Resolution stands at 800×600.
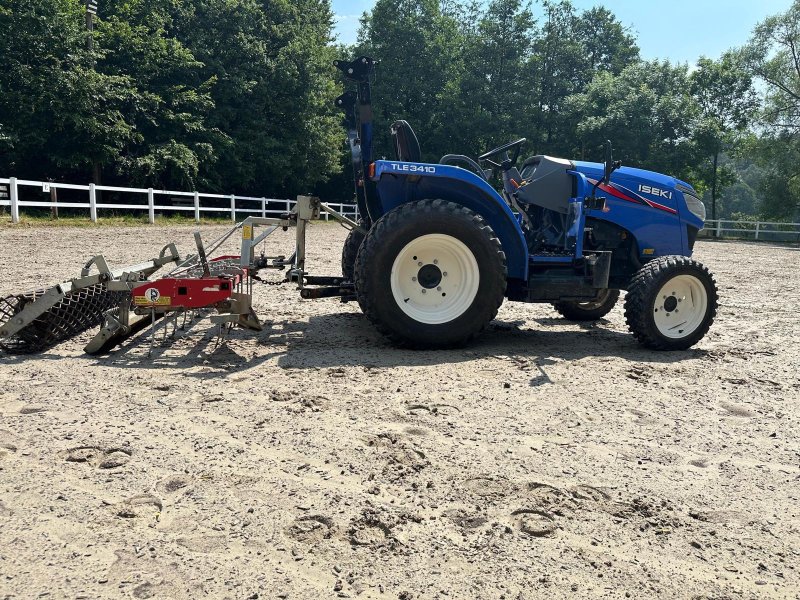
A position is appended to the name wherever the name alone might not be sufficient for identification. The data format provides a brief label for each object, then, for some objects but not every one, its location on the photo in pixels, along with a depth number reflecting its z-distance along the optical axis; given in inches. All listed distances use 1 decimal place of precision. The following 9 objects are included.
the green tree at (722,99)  1560.0
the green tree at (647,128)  1416.1
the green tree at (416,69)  1599.4
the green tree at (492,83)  1585.9
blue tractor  184.5
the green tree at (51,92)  767.1
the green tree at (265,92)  1112.2
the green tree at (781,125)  1418.6
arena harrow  162.9
